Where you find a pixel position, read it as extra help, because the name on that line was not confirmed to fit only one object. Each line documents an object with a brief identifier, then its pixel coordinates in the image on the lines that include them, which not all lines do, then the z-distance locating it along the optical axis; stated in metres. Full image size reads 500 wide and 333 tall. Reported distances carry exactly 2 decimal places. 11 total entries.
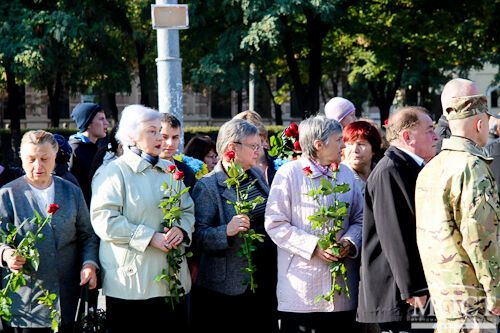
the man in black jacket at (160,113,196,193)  10.22
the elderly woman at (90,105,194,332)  8.41
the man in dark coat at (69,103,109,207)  12.21
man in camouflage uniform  6.60
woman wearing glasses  9.07
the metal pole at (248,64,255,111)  34.01
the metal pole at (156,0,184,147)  13.39
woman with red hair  9.89
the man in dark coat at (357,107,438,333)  7.67
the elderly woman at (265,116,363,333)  8.56
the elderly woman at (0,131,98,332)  8.42
